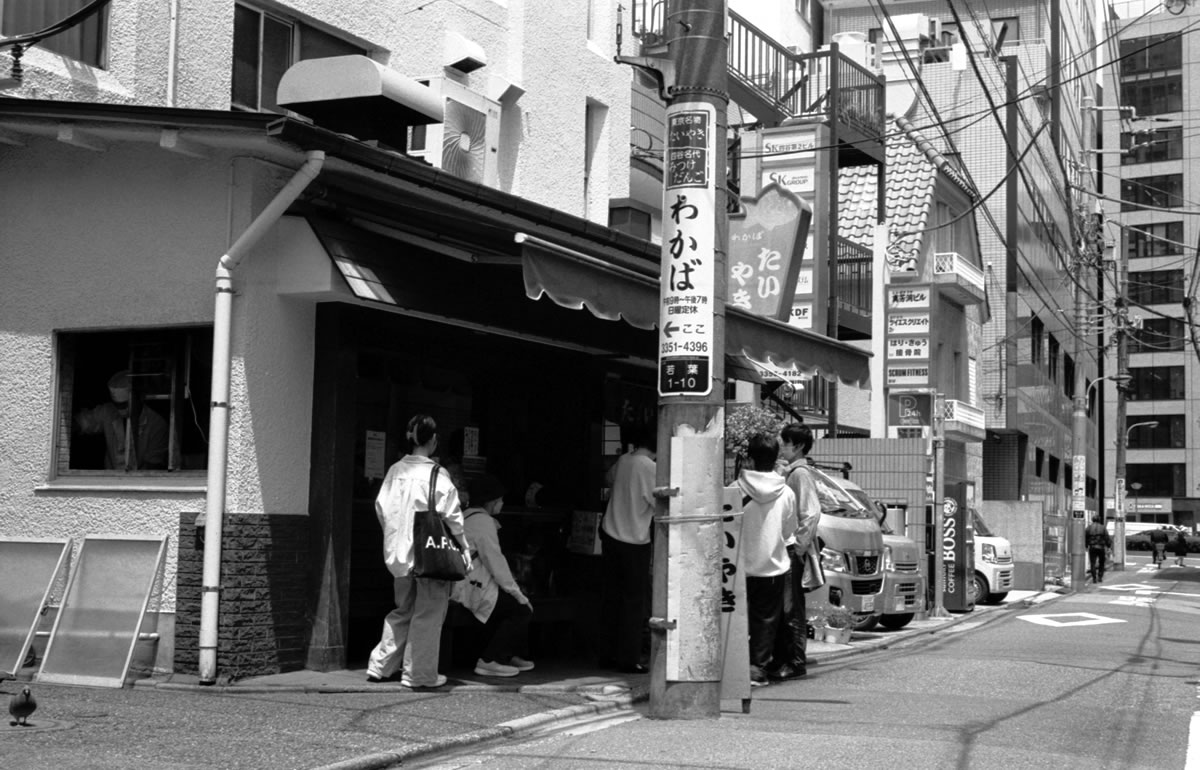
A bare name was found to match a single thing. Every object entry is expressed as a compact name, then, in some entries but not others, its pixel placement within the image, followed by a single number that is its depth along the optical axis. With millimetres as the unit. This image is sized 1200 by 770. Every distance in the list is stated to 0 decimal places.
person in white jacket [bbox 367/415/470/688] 9570
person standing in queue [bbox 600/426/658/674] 11203
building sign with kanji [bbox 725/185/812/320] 17828
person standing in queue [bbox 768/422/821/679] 11422
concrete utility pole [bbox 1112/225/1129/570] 45188
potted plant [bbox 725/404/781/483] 19422
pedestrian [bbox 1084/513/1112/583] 36406
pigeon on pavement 7371
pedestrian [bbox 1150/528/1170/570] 52719
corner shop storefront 9859
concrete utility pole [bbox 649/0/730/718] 8758
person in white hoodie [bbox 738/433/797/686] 10703
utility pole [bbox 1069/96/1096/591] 32125
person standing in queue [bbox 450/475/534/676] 10391
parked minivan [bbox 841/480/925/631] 17625
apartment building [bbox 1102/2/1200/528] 89375
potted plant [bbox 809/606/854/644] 15180
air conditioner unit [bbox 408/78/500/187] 14773
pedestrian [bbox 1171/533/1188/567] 52656
